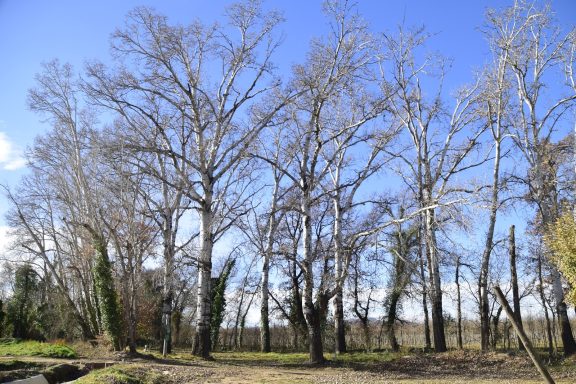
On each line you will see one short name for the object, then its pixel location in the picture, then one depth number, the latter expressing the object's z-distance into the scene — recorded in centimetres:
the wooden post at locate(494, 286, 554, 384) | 531
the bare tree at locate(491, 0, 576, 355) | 1970
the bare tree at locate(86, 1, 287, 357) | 1730
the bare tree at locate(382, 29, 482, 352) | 2045
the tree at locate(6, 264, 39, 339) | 3208
